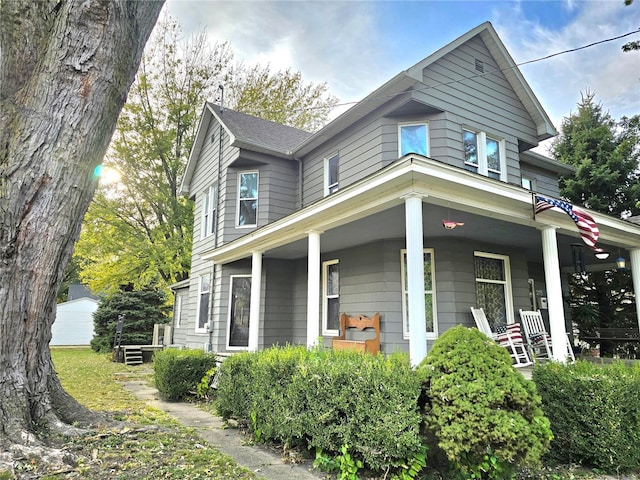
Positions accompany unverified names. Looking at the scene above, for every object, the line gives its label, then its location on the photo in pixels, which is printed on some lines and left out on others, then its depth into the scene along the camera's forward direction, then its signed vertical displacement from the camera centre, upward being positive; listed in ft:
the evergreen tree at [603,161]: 47.98 +20.00
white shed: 90.33 -0.69
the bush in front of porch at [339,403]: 11.00 -2.45
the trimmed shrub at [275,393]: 13.84 -2.56
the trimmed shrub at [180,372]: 24.43 -3.03
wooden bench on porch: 25.21 -0.52
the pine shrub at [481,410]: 10.22 -2.26
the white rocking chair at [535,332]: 25.29 -0.44
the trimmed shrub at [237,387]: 16.55 -2.77
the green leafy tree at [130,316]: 59.11 +0.80
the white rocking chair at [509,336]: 23.66 -0.63
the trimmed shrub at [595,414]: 12.39 -2.78
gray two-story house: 19.25 +5.73
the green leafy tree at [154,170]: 56.29 +22.42
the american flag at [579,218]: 18.76 +5.09
